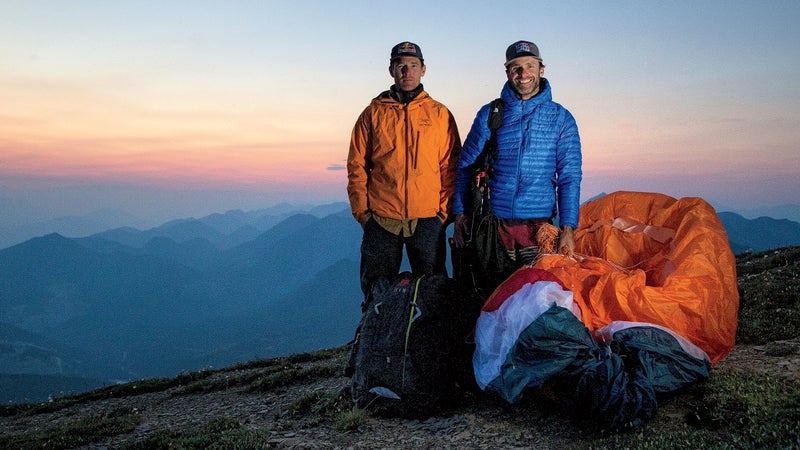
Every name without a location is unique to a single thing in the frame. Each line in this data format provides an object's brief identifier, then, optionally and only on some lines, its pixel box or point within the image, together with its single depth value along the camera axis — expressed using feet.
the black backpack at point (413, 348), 24.32
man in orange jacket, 26.23
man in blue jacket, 25.26
